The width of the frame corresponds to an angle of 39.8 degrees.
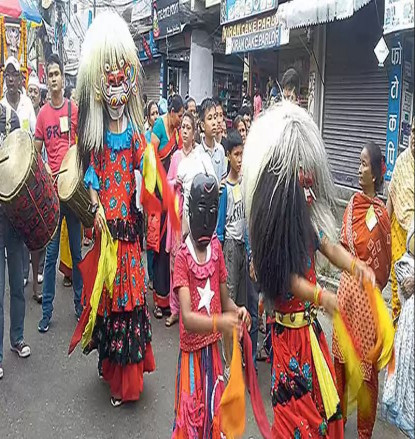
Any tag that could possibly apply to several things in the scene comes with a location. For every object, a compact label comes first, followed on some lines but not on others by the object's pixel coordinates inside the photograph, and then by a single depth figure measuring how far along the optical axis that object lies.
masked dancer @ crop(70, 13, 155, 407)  3.40
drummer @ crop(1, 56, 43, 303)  5.04
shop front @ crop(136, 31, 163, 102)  14.39
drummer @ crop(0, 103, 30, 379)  3.86
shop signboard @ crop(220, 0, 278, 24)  7.99
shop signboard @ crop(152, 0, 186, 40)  11.96
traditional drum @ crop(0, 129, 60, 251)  3.59
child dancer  2.51
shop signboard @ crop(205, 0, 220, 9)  10.33
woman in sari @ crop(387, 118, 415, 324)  3.13
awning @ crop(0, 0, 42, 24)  9.48
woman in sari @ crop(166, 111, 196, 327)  4.76
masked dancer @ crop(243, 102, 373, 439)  2.28
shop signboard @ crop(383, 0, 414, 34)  4.60
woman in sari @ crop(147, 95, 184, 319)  5.09
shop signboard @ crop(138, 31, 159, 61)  14.26
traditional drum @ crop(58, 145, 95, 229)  4.41
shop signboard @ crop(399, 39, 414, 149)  5.88
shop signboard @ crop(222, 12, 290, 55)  7.66
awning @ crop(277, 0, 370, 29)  5.55
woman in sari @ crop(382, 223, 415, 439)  1.69
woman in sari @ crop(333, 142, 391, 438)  2.89
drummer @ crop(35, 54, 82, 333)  4.65
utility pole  18.24
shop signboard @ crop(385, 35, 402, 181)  6.02
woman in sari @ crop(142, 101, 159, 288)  3.59
